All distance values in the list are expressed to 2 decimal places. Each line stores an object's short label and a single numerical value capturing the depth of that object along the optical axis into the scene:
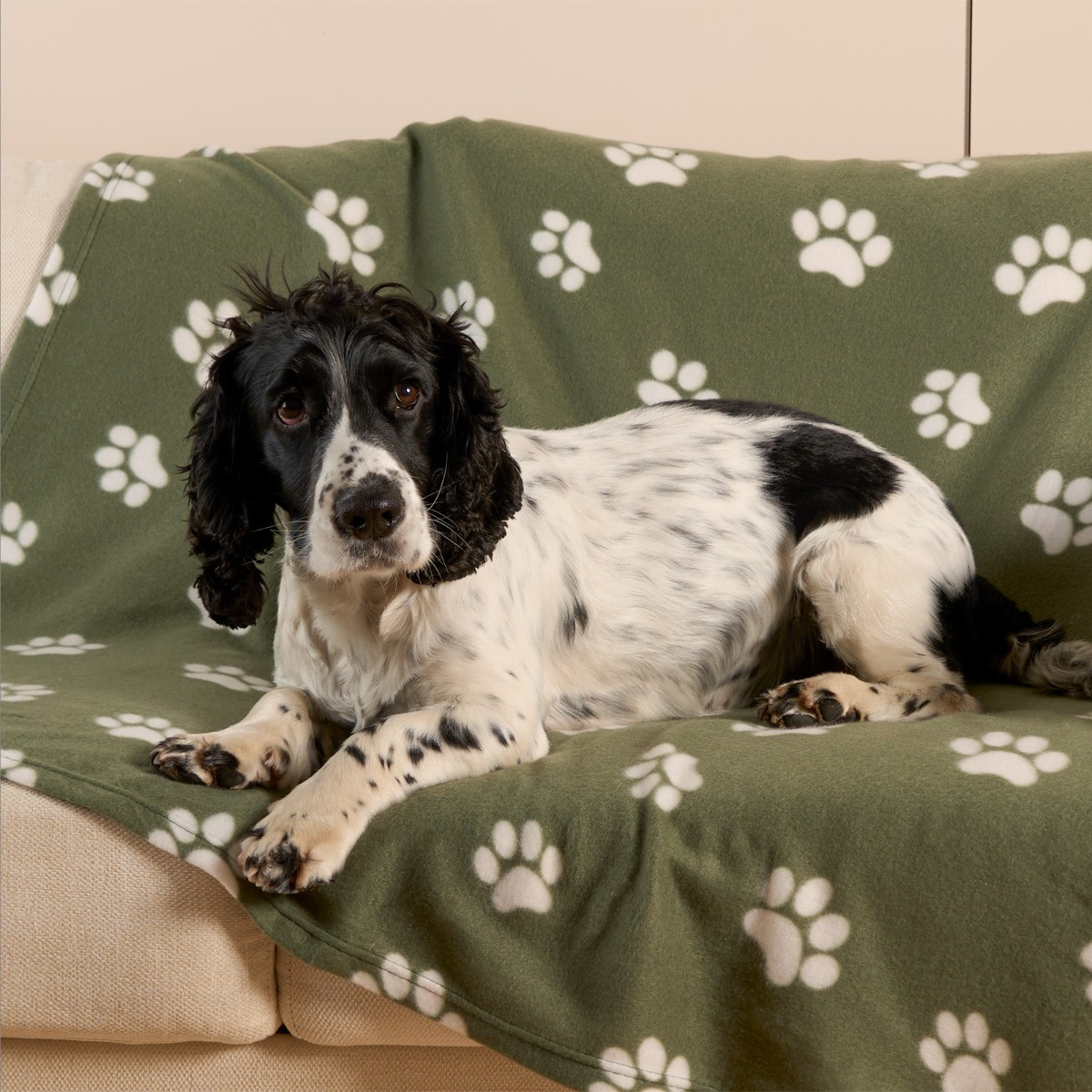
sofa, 1.62
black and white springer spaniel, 1.71
